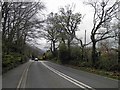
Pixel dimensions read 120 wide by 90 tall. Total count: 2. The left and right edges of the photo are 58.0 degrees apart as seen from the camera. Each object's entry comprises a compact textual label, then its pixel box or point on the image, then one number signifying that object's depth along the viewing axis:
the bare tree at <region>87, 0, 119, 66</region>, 15.60
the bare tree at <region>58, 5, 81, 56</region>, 23.35
